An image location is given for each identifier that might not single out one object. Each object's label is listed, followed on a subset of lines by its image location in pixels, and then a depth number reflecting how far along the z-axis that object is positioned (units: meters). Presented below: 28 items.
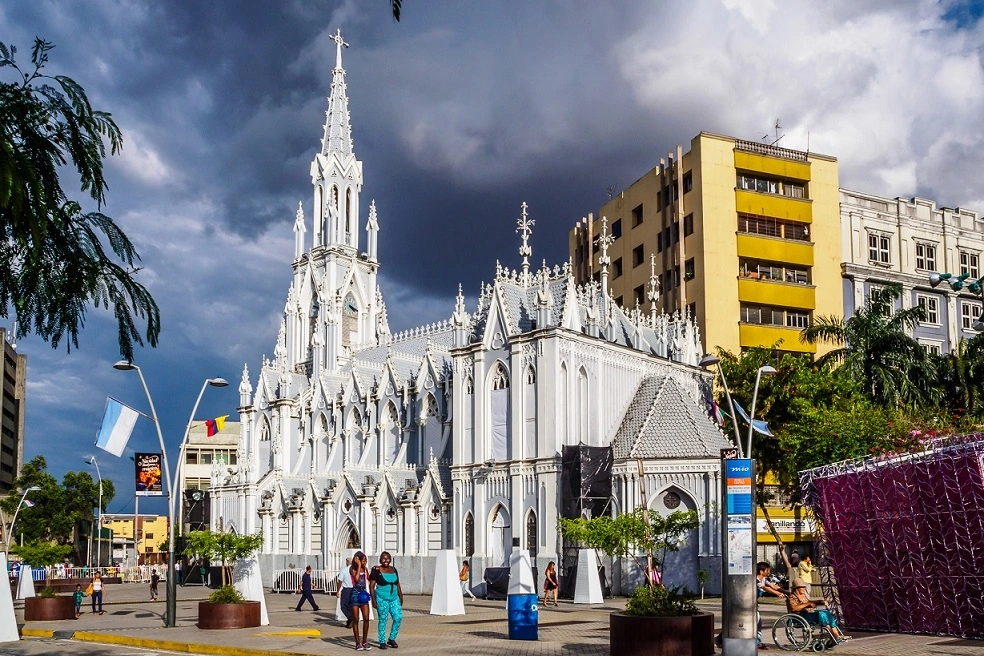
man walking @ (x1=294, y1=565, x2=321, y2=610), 36.12
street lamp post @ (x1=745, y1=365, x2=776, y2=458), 29.61
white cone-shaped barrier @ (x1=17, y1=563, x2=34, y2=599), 38.78
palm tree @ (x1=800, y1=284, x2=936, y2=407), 47.41
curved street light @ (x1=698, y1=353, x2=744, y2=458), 29.07
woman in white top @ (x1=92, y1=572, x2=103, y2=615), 37.39
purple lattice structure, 23.31
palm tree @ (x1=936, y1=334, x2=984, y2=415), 48.91
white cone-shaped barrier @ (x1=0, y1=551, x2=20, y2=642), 25.44
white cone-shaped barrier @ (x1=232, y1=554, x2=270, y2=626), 28.66
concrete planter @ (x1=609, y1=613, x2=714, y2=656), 18.38
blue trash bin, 23.59
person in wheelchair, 20.91
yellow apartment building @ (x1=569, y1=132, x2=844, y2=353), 60.06
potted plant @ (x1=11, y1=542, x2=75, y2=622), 32.59
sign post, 19.23
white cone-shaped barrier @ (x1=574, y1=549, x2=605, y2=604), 37.81
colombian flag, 49.84
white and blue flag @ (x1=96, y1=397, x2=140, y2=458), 30.58
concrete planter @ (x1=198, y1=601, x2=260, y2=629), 27.23
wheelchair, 20.75
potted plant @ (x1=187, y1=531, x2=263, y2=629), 27.23
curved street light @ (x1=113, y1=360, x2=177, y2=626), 28.56
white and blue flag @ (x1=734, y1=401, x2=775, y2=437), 30.41
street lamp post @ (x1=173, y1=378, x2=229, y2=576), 28.55
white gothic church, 44.91
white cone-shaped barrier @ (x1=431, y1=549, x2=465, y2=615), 32.16
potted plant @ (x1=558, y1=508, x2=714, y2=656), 18.39
